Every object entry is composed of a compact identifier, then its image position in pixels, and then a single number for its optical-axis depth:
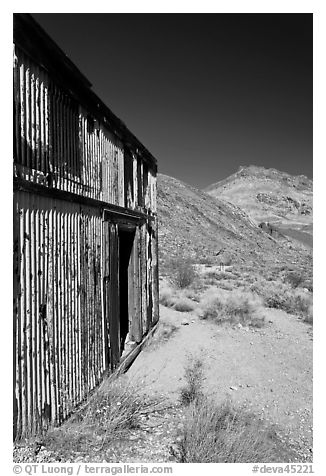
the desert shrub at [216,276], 17.78
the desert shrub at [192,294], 12.23
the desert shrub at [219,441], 3.15
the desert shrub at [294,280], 17.61
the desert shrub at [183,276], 14.35
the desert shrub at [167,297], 11.30
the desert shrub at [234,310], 9.70
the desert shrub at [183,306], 10.79
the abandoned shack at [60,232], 3.17
